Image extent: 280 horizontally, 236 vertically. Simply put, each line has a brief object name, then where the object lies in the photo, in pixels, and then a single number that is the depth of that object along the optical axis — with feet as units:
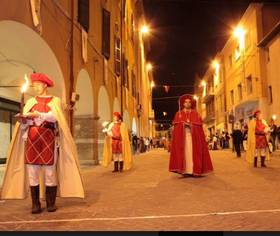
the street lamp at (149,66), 145.89
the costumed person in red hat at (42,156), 13.21
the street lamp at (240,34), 75.17
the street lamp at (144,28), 101.99
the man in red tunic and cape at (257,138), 27.86
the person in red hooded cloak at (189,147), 22.63
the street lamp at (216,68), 104.96
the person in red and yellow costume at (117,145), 28.63
